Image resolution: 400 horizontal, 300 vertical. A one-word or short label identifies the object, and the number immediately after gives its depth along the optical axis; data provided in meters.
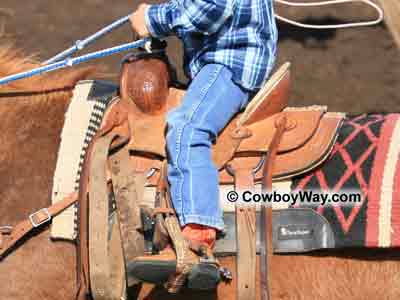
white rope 12.19
